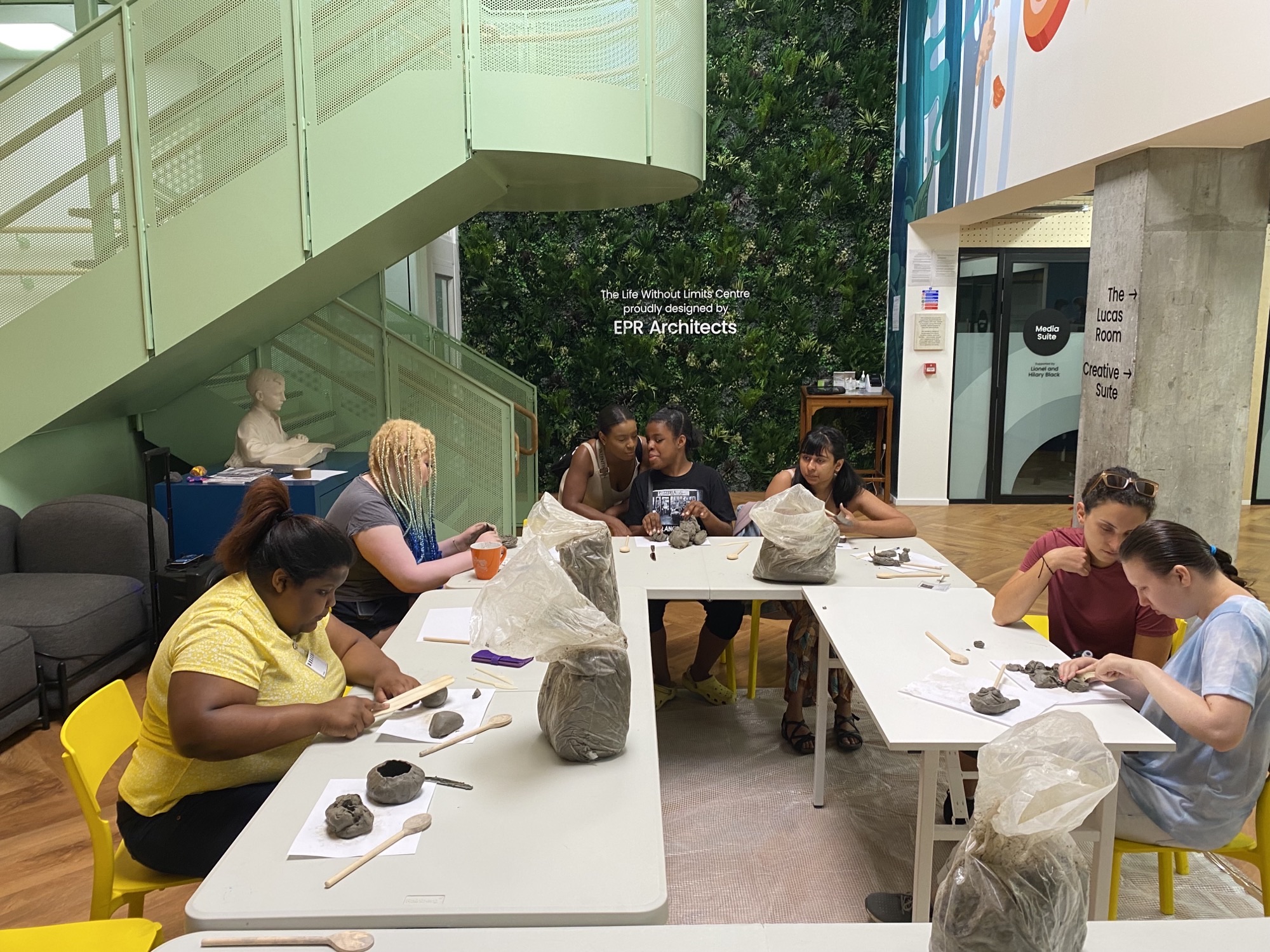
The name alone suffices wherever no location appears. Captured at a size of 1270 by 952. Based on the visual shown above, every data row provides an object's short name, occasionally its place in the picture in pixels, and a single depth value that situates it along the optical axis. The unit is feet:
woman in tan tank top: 15.85
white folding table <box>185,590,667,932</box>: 4.83
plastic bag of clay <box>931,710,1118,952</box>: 3.91
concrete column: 14.25
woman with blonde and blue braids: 10.32
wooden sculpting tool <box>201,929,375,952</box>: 4.58
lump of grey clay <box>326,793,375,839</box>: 5.51
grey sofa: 13.17
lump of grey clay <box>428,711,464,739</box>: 6.87
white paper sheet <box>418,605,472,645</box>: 9.08
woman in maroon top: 8.96
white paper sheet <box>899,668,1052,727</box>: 7.36
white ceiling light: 19.29
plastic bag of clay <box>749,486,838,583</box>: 11.09
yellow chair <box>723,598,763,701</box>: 14.35
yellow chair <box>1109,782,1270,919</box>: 7.59
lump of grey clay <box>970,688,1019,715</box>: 7.35
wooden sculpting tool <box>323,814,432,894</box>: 5.17
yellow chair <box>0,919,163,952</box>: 5.85
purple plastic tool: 8.40
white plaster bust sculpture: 19.29
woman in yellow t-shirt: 6.40
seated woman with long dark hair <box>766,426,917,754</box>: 12.64
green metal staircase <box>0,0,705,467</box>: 14.25
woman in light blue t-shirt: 6.84
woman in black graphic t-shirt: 14.06
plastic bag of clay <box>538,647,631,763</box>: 6.33
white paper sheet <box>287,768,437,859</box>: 5.37
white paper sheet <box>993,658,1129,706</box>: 7.63
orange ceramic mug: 11.10
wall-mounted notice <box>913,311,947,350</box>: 27.61
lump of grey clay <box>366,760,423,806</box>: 5.85
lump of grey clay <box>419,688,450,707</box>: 7.41
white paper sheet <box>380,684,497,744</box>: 6.94
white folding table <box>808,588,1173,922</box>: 7.09
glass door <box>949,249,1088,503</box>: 27.81
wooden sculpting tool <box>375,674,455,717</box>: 7.15
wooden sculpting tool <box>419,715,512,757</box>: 6.67
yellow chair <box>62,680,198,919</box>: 6.56
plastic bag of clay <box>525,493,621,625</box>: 8.41
